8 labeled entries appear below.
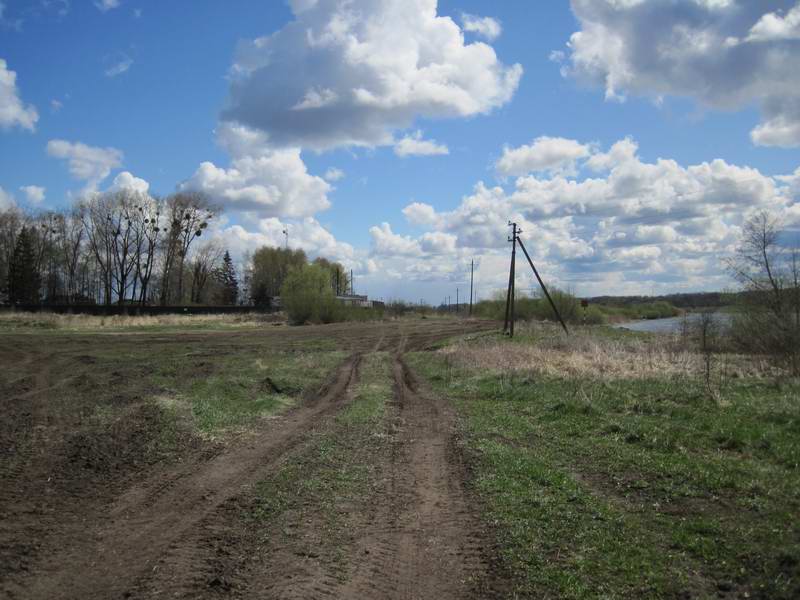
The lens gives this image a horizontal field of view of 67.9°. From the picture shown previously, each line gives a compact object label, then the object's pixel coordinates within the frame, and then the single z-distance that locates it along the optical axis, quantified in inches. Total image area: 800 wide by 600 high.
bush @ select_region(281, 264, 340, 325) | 2229.3
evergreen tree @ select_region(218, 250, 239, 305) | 4050.9
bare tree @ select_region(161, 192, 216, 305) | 2871.6
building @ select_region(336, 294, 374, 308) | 3867.1
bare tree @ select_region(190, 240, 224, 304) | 3390.7
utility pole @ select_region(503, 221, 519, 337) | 1393.9
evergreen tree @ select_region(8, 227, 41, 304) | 2669.8
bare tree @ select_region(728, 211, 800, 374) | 713.0
